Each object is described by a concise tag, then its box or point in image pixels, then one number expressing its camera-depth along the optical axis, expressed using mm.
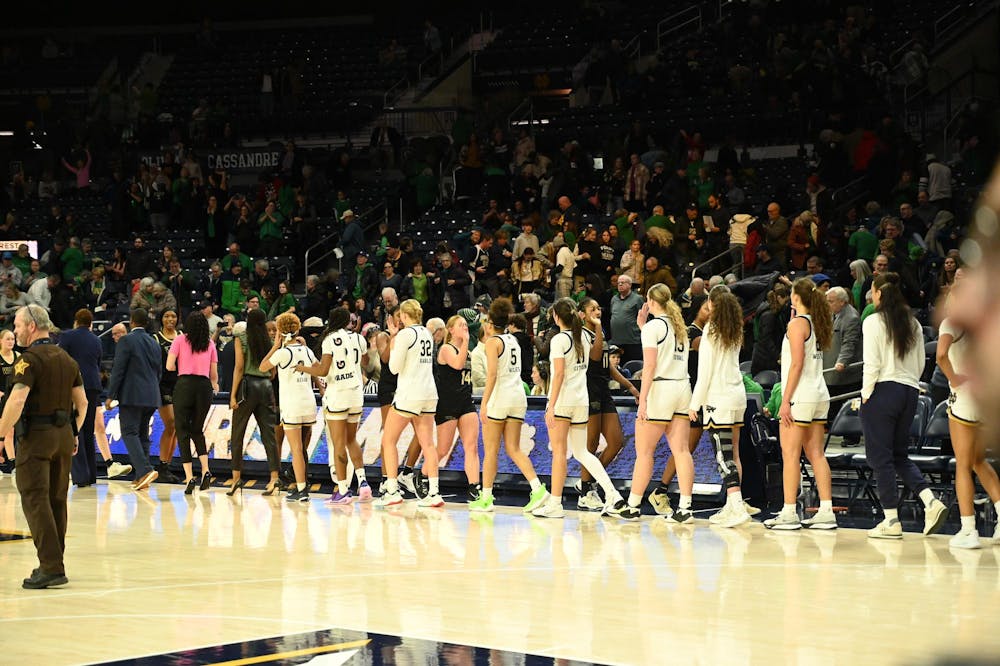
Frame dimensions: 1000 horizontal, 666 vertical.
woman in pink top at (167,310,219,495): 14594
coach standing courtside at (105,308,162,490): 15102
